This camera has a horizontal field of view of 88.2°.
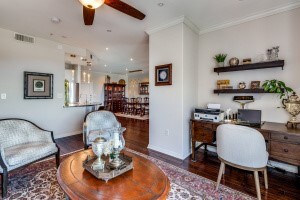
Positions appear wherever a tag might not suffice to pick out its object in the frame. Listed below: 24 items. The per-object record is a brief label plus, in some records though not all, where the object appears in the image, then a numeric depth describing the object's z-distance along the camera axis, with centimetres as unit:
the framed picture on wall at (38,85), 370
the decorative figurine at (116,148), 154
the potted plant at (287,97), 226
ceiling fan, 175
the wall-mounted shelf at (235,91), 267
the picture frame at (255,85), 279
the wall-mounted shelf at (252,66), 250
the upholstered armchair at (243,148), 176
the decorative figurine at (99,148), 154
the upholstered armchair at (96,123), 277
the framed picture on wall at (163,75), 318
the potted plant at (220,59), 310
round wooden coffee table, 118
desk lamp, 281
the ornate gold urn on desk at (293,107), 224
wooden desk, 196
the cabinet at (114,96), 1030
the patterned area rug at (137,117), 770
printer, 274
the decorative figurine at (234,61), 296
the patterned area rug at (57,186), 191
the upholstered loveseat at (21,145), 198
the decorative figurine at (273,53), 261
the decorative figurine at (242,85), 293
